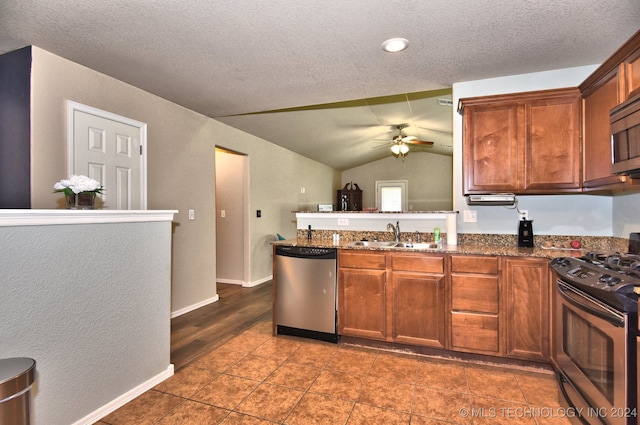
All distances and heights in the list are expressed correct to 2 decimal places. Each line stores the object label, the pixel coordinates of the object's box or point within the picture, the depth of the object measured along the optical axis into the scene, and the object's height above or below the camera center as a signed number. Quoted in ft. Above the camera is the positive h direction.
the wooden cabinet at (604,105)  6.28 +2.36
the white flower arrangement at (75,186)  6.12 +0.55
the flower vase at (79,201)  6.20 +0.26
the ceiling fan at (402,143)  18.78 +4.08
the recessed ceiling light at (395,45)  7.41 +3.92
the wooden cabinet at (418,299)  8.59 -2.32
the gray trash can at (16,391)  3.92 -2.15
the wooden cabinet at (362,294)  9.12 -2.31
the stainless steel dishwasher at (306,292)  9.56 -2.36
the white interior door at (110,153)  8.65 +1.76
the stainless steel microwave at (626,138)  5.64 +1.37
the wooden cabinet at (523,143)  8.40 +1.86
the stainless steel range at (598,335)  4.33 -1.93
